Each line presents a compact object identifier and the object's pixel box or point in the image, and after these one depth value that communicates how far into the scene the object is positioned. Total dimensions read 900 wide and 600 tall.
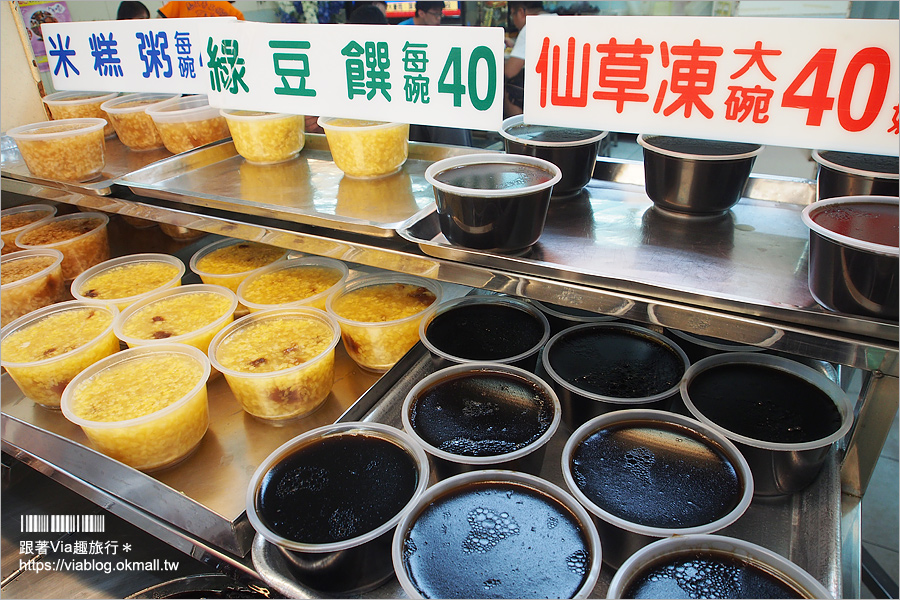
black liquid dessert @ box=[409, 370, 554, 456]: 0.54
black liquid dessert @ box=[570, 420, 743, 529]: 0.47
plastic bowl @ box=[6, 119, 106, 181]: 0.80
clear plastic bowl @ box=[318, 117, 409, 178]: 0.72
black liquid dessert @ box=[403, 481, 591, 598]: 0.44
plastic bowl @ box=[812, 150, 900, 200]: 0.49
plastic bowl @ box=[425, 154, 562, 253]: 0.52
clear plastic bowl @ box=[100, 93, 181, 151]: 0.91
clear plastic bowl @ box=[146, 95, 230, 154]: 0.87
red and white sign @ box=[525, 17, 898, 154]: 0.41
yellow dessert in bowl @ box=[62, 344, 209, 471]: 0.58
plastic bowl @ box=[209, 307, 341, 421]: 0.63
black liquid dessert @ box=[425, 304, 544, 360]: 0.65
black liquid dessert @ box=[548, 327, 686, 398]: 0.59
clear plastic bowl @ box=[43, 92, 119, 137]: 0.95
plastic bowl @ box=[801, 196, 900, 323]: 0.39
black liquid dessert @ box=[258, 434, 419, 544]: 0.49
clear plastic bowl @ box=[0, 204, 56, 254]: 0.97
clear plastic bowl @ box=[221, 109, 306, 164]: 0.80
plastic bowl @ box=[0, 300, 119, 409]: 0.68
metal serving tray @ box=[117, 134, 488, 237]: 0.65
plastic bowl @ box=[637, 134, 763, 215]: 0.54
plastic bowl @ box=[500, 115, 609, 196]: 0.62
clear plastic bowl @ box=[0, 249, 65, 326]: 0.82
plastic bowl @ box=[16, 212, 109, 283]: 0.92
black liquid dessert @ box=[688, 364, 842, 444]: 0.52
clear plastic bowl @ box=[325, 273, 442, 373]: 0.70
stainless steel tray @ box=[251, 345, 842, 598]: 0.47
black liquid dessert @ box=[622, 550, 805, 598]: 0.42
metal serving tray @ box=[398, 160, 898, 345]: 0.46
